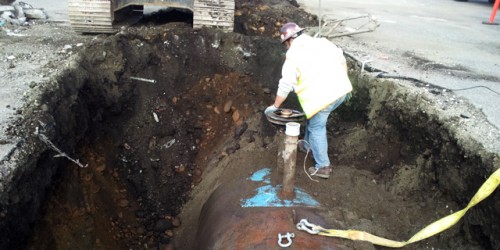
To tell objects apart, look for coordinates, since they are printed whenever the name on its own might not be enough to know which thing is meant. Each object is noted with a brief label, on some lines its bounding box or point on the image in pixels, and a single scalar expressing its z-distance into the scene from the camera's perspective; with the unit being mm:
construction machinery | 6344
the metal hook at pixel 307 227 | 3422
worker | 4250
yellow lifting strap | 3356
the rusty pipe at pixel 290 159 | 3641
